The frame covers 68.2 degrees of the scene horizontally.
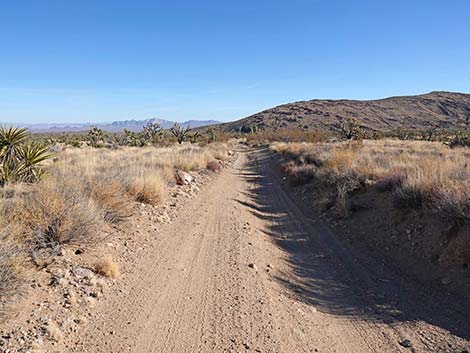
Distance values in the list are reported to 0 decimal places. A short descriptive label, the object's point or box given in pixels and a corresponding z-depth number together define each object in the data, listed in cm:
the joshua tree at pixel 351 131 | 4816
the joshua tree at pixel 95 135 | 5938
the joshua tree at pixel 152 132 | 5534
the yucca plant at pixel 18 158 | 974
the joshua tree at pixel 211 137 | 6014
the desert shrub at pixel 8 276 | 426
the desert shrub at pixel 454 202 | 685
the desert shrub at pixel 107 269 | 582
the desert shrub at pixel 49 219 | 566
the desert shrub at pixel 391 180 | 1029
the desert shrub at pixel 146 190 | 1054
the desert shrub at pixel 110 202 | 808
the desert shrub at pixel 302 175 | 1741
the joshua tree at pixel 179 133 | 5654
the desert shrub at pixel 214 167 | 2263
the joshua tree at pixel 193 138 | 5853
